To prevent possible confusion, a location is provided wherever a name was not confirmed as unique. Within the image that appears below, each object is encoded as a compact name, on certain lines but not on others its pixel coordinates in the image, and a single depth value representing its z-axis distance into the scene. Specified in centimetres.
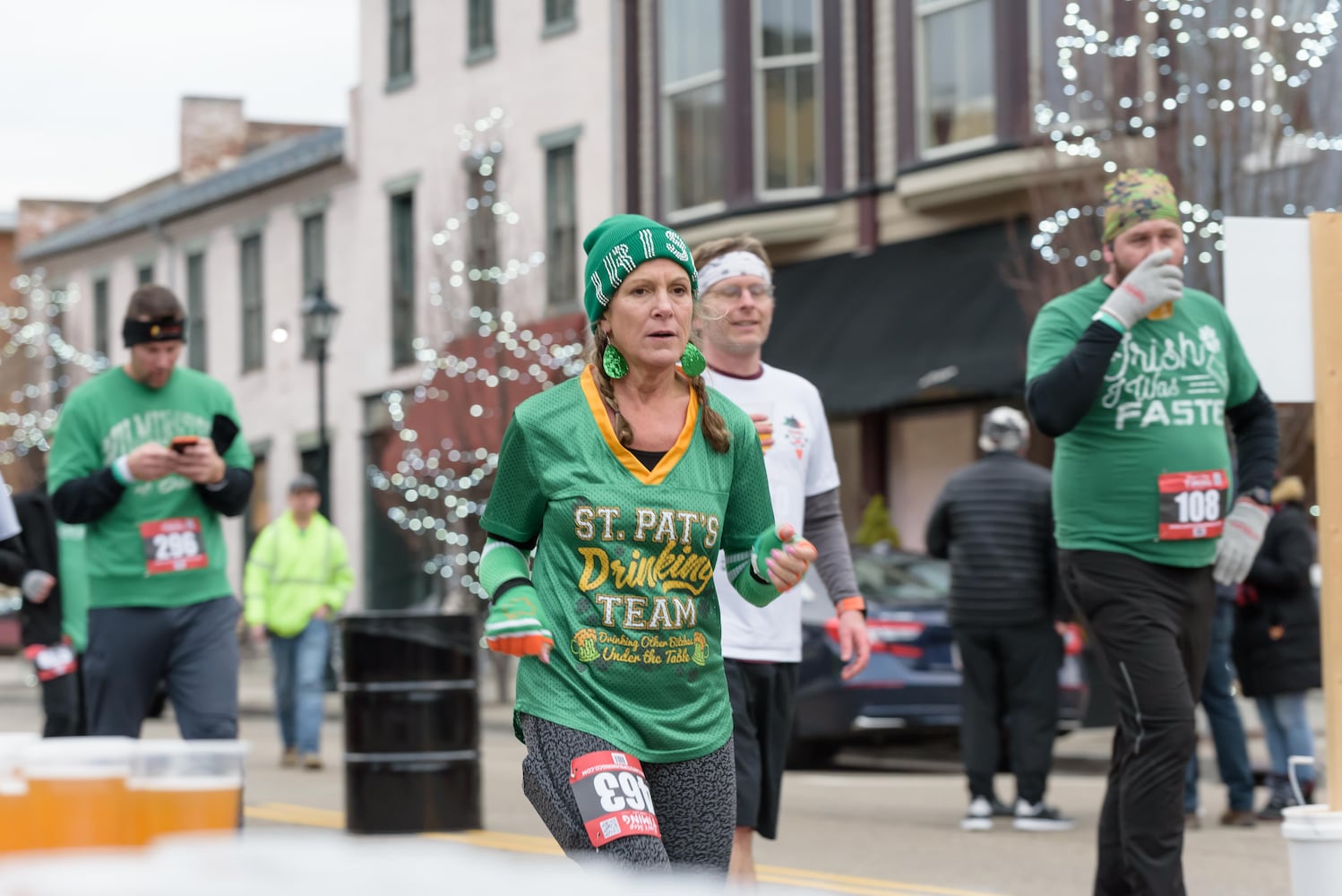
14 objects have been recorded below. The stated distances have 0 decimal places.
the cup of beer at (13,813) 300
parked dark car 2249
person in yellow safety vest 2601
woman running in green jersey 722
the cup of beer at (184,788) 302
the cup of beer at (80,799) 296
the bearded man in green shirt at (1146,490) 1000
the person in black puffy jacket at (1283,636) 1847
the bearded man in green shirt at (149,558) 1206
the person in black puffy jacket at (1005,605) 1836
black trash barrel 1728
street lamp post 3898
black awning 3437
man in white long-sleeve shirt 1010
